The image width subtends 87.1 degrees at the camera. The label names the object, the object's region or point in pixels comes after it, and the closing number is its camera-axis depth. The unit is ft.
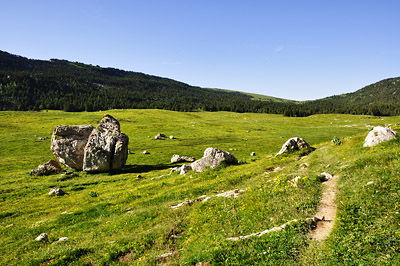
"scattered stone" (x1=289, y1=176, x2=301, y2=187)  48.43
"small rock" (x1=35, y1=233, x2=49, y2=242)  50.81
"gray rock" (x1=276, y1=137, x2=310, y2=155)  93.25
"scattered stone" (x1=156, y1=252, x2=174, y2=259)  34.71
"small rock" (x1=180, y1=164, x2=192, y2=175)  94.91
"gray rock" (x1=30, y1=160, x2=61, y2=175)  126.63
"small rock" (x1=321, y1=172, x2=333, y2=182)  51.30
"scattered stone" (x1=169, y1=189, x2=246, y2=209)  52.29
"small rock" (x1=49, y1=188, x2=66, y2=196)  89.61
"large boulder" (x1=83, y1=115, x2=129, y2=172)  128.98
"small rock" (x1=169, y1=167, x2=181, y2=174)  105.55
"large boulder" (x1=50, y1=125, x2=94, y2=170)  134.72
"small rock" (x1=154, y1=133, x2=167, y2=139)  264.21
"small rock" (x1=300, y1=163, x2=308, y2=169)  65.64
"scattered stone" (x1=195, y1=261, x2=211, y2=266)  30.22
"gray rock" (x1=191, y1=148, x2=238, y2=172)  90.79
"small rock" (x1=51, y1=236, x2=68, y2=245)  48.68
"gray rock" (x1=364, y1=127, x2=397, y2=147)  61.77
